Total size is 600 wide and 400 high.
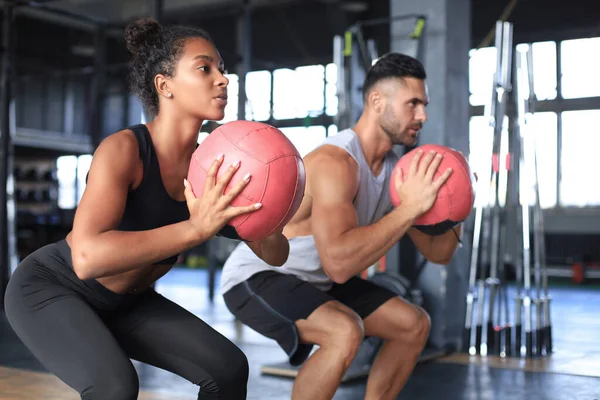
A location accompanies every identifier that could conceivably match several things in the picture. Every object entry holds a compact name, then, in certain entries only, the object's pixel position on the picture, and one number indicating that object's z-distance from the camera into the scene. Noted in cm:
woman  153
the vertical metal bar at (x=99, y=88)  732
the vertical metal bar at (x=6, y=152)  571
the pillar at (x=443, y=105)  434
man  213
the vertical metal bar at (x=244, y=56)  618
